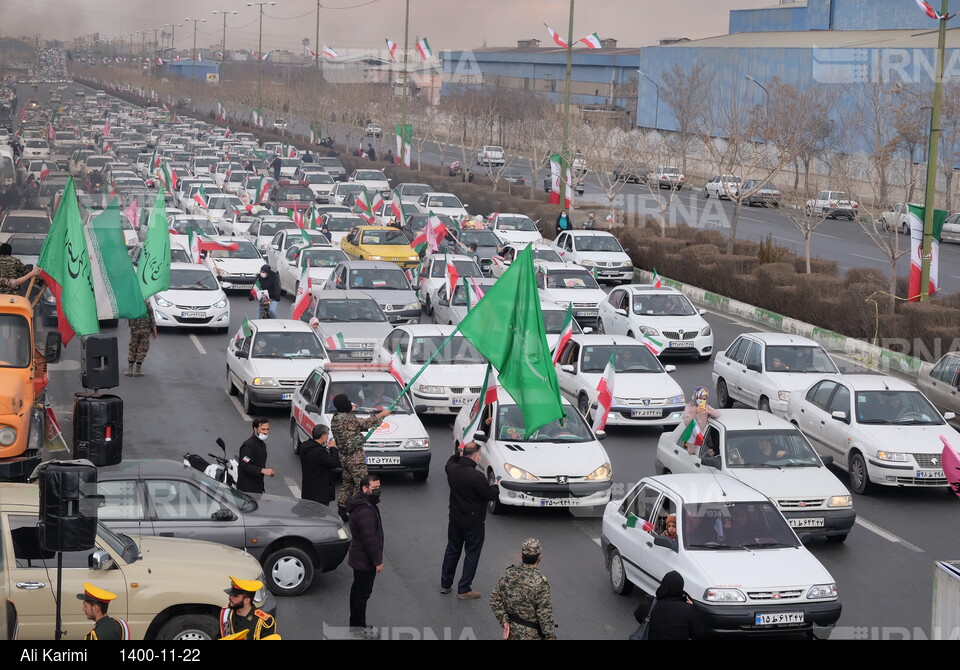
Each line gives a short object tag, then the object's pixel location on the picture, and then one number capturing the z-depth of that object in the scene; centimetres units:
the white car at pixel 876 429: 1698
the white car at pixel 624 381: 2050
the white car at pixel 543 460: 1562
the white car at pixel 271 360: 2105
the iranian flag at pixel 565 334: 2191
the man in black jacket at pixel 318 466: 1429
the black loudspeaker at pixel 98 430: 1378
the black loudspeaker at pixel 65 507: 920
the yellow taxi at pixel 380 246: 3606
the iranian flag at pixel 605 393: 1836
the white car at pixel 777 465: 1476
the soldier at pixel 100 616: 893
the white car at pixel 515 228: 4144
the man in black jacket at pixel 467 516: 1267
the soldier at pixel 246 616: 904
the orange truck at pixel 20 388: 1502
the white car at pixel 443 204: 4859
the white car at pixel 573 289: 3006
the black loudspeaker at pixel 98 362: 1497
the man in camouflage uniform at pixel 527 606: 977
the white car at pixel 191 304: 2841
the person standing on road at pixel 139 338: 2341
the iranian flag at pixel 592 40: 4663
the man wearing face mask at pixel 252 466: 1436
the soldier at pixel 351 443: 1441
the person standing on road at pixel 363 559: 1146
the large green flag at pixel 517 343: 1469
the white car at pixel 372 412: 1706
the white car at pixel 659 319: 2623
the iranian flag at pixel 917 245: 2739
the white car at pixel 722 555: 1141
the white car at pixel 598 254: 3700
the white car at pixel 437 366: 2091
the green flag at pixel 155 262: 2117
